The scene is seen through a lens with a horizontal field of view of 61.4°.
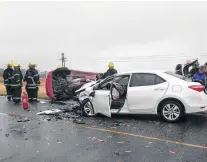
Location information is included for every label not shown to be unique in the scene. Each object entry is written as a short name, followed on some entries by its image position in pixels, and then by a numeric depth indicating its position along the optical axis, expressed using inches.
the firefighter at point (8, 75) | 364.1
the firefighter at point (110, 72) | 311.3
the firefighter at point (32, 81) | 343.2
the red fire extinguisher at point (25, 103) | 290.2
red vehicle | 342.9
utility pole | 1418.0
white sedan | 196.0
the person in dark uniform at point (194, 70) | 283.2
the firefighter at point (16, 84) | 334.4
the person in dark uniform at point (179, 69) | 302.7
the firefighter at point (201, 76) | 236.6
